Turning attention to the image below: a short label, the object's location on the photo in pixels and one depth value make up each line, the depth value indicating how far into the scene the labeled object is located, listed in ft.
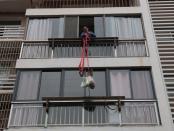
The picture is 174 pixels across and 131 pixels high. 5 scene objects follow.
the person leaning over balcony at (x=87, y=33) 46.06
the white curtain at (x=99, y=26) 47.91
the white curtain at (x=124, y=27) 47.78
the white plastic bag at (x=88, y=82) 38.58
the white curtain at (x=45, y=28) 48.01
